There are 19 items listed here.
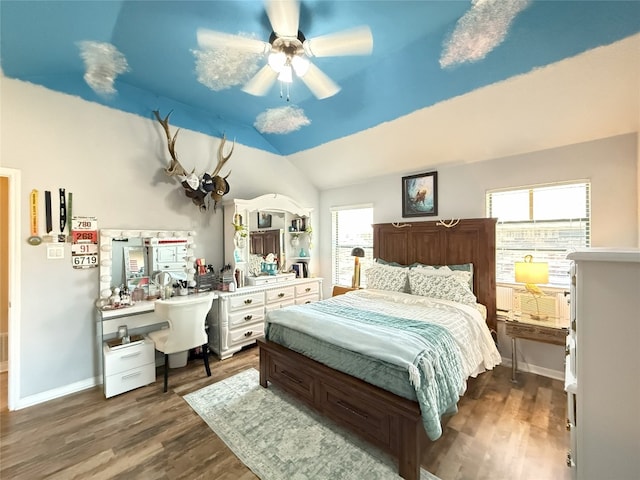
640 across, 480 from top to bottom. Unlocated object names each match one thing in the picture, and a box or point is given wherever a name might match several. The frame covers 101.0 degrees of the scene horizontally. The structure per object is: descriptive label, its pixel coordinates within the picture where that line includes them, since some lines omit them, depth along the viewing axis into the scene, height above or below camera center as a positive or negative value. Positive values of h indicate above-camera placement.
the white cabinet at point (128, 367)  2.50 -1.26
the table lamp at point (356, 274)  4.38 -0.60
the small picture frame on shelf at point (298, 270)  4.49 -0.54
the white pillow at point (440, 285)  2.97 -0.57
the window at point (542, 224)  2.77 +0.14
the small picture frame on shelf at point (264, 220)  4.00 +0.29
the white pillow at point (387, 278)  3.47 -0.55
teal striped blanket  1.66 -0.79
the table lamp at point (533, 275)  2.64 -0.39
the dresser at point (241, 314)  3.29 -0.99
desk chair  2.58 -0.88
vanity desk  2.57 -0.55
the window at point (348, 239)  4.54 -0.02
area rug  1.70 -1.50
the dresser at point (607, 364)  1.08 -0.55
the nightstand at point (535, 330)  2.51 -0.92
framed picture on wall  3.67 +0.62
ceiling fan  1.78 +1.38
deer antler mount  3.09 +0.75
